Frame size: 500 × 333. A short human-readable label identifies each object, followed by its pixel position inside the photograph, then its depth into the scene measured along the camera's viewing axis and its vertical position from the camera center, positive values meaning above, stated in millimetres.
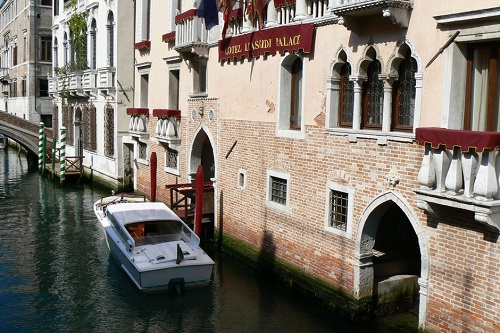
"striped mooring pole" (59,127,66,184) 20891 -2019
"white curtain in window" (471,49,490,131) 6723 +260
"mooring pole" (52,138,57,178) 22344 -2134
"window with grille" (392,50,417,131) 7645 +221
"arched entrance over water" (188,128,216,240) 13047 -1484
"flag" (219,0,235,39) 11326 +1949
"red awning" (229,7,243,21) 11250 +1827
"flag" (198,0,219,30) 11617 +1891
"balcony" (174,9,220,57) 12602 +1575
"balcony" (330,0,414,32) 7207 +1293
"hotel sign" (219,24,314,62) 9297 +1175
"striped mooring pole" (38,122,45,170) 23469 -1680
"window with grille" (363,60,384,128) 8172 +184
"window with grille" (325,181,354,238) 8594 -1501
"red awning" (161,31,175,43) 14570 +1749
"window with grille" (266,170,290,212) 10045 -1447
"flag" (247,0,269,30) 10422 +1778
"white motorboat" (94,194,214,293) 9664 -2491
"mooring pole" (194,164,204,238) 11930 -1925
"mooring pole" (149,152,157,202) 14789 -1734
